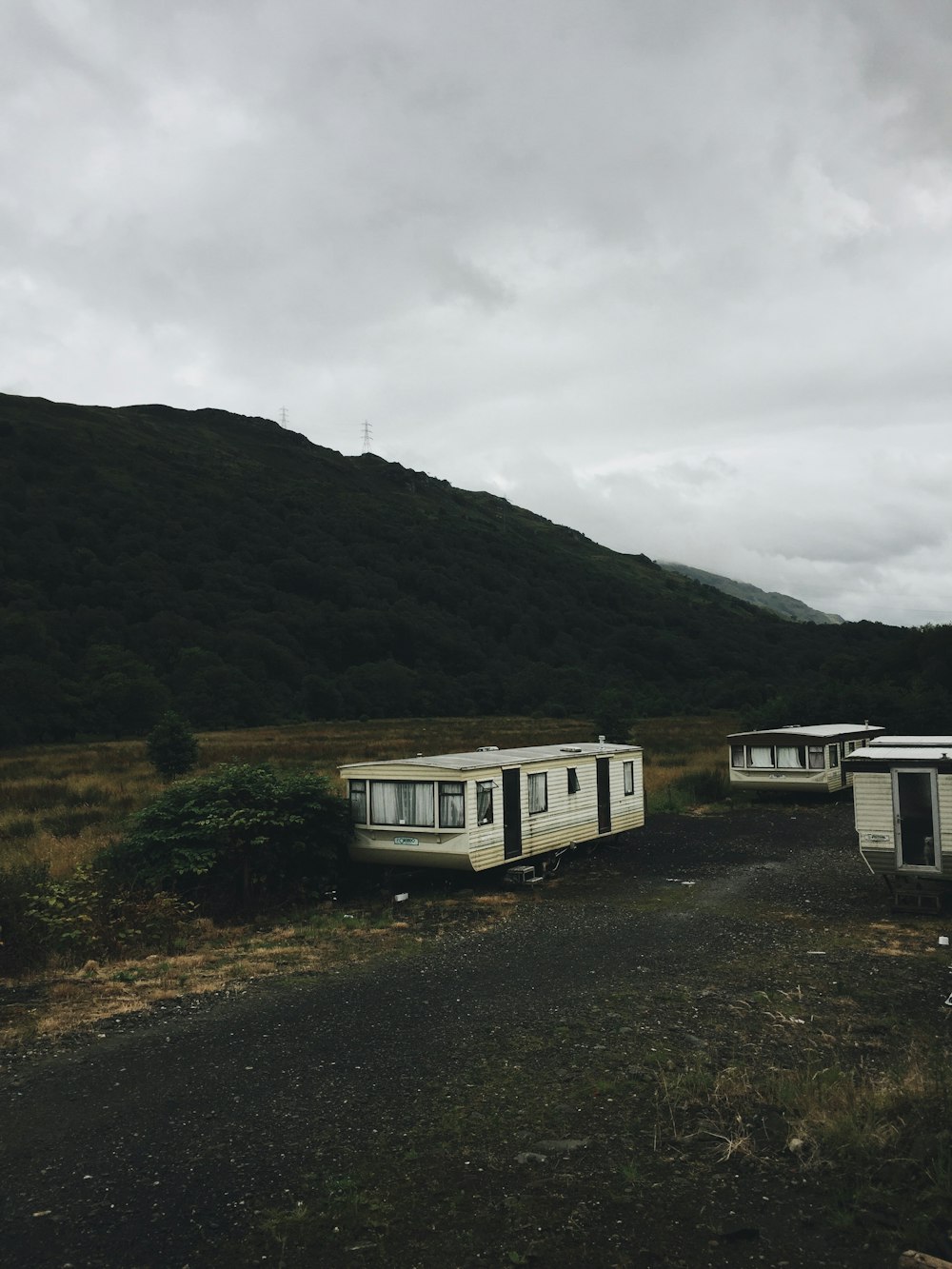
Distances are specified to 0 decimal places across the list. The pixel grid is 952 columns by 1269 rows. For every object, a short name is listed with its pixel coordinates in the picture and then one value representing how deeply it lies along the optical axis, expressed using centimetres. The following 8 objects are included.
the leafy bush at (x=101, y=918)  1334
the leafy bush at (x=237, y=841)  1628
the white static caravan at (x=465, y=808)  1695
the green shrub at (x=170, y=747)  3397
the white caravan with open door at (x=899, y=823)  1507
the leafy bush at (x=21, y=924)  1277
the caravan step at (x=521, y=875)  1817
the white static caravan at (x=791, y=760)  2884
